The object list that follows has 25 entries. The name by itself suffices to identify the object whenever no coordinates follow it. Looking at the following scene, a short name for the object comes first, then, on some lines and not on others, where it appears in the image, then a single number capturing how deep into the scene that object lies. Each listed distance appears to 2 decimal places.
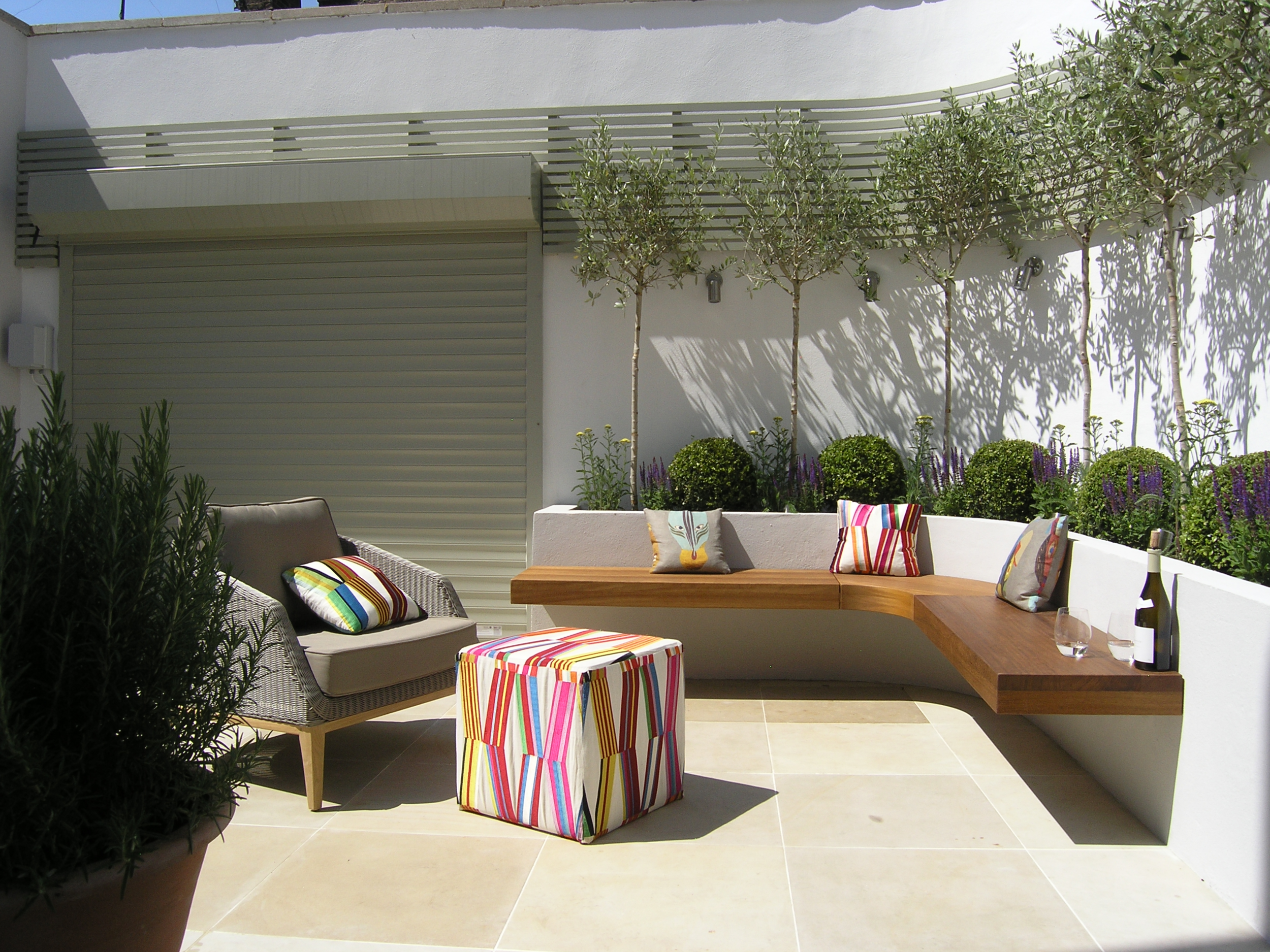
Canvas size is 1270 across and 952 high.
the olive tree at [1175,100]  3.15
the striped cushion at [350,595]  3.62
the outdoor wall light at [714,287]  5.69
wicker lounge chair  3.15
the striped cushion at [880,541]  4.73
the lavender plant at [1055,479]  4.41
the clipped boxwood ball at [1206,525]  3.11
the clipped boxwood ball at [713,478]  5.19
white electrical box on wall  6.05
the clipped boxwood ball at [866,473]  5.09
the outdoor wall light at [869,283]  5.57
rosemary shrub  1.48
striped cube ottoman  2.81
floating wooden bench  2.71
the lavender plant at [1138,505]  3.70
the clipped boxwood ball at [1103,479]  3.89
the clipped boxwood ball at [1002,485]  4.73
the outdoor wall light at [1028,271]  5.31
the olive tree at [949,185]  4.90
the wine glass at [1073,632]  2.88
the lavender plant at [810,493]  5.23
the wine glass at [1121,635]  2.83
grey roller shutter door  5.88
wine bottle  2.76
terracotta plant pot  1.48
